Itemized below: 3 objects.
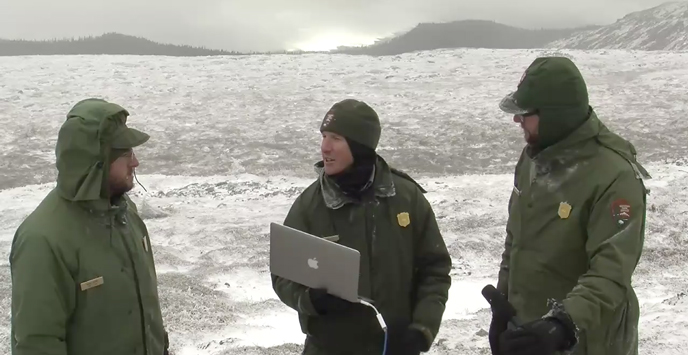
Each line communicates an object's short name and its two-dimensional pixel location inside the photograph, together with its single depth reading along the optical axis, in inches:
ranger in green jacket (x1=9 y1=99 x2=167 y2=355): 111.0
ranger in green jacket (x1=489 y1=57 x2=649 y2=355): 109.7
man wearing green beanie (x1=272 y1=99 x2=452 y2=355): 131.9
